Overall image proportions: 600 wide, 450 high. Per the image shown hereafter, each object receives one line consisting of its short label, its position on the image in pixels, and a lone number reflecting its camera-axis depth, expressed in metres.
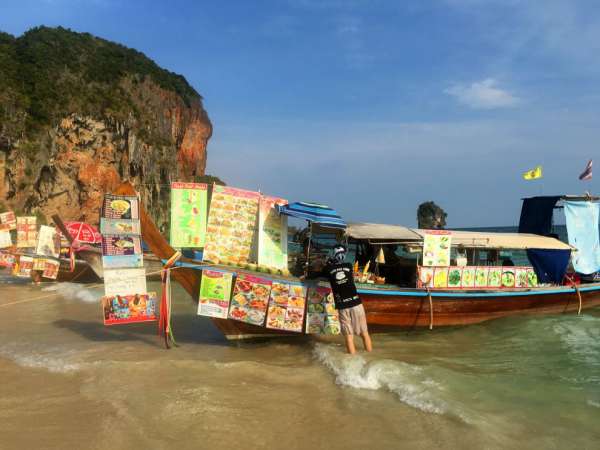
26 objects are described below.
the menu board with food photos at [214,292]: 7.39
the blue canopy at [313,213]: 7.86
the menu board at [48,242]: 16.41
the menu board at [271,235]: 7.89
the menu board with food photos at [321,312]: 7.61
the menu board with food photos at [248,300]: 7.46
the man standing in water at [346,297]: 7.25
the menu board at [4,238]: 15.81
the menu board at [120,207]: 6.91
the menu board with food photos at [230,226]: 7.69
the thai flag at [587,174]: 13.66
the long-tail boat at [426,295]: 7.66
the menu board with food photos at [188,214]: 7.50
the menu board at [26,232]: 16.06
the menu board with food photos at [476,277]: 9.38
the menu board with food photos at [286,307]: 7.51
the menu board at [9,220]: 15.45
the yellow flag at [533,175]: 13.78
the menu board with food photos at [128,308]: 6.98
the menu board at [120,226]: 6.85
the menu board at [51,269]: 16.54
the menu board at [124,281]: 6.95
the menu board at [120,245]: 6.87
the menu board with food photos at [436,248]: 9.34
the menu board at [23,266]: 15.86
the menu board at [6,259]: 16.20
